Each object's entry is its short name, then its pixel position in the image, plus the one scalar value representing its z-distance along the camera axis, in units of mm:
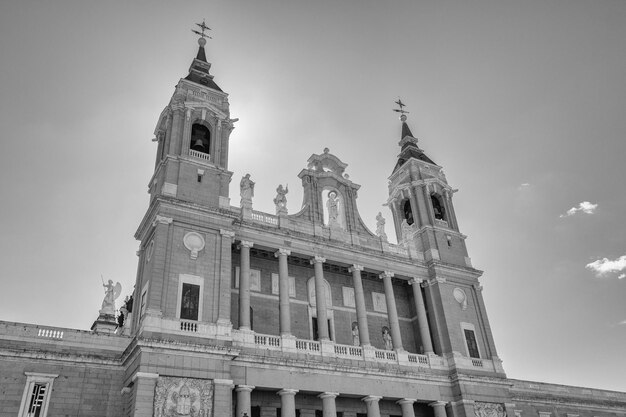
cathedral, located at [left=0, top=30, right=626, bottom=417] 24750
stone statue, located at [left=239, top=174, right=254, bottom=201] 32500
